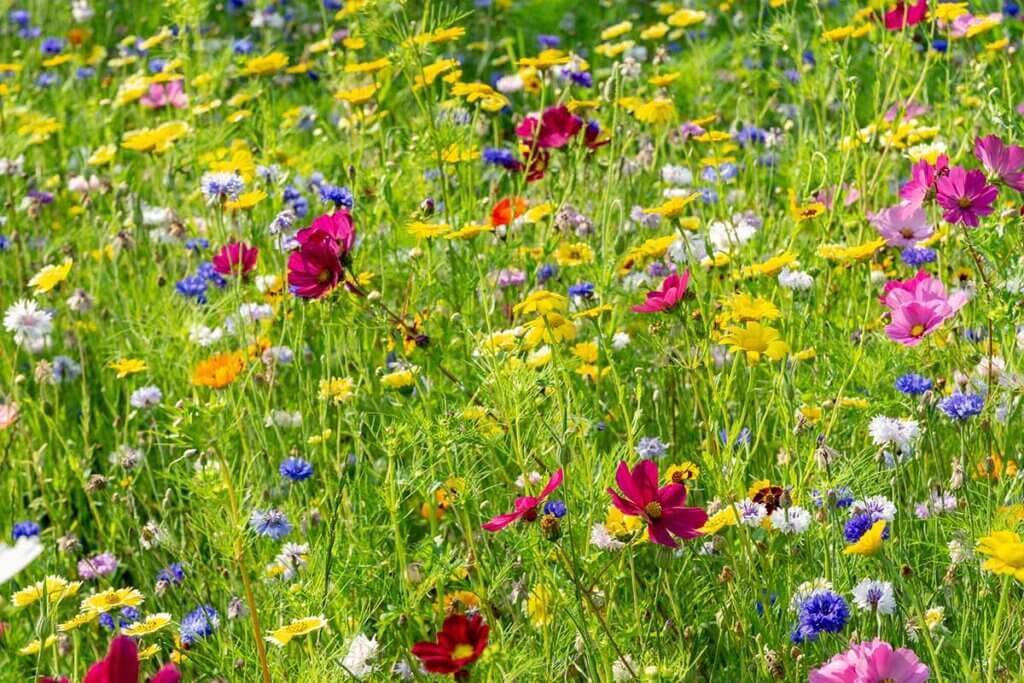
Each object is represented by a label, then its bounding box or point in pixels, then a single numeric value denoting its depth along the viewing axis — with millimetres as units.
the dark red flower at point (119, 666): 2675
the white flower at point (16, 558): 1885
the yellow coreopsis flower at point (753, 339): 3150
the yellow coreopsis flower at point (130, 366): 3496
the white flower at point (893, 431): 3134
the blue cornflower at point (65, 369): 3748
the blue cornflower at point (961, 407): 3158
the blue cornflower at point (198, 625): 3148
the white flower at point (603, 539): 3029
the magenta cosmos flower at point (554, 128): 3589
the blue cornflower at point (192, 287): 3683
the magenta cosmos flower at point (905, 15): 3687
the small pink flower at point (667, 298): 3160
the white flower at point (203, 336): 3572
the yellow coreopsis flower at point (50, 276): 3461
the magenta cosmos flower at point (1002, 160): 3215
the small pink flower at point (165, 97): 4422
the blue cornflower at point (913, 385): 3229
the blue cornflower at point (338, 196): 3581
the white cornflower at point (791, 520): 3099
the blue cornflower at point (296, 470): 3316
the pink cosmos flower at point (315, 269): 3209
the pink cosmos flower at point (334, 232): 3211
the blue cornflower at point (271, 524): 3247
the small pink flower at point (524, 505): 2866
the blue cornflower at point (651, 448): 3228
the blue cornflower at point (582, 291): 3393
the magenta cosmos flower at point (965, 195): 3196
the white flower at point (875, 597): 2999
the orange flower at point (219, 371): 3335
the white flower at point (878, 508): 3100
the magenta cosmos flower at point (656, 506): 2911
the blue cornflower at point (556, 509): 3139
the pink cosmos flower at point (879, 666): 2823
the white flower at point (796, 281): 3395
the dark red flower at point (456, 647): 2939
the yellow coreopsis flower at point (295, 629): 2963
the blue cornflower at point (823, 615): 2994
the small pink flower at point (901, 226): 3429
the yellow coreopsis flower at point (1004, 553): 2795
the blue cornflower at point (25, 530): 3358
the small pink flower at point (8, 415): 3448
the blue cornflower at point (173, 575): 3271
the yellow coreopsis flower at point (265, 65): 4135
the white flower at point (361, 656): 3037
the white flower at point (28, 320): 3504
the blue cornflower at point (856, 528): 3085
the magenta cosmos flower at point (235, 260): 3526
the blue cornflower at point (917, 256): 3540
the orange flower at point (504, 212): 3511
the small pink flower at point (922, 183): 3280
